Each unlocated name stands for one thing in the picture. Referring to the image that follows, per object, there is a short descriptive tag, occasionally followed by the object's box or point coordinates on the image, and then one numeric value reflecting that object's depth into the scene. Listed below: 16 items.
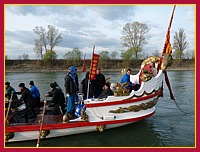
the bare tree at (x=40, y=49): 38.72
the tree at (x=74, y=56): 38.72
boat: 4.75
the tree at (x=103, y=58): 38.54
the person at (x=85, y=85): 6.05
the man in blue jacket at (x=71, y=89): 5.09
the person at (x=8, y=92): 5.59
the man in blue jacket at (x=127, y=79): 6.04
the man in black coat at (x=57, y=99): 5.27
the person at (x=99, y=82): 6.13
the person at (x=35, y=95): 5.78
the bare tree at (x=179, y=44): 42.28
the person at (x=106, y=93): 5.43
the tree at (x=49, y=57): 37.47
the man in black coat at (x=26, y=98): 5.11
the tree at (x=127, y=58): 38.50
